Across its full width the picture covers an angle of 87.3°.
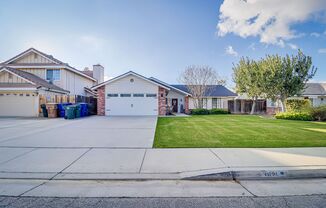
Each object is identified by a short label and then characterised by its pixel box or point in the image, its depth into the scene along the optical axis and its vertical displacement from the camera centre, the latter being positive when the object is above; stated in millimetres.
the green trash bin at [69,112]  15234 -580
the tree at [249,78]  21456 +3558
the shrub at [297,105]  17103 -51
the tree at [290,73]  19281 +3601
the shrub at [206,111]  22516 -843
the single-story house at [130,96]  18562 +1010
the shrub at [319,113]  15409 -775
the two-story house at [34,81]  16984 +2925
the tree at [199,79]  24641 +3756
